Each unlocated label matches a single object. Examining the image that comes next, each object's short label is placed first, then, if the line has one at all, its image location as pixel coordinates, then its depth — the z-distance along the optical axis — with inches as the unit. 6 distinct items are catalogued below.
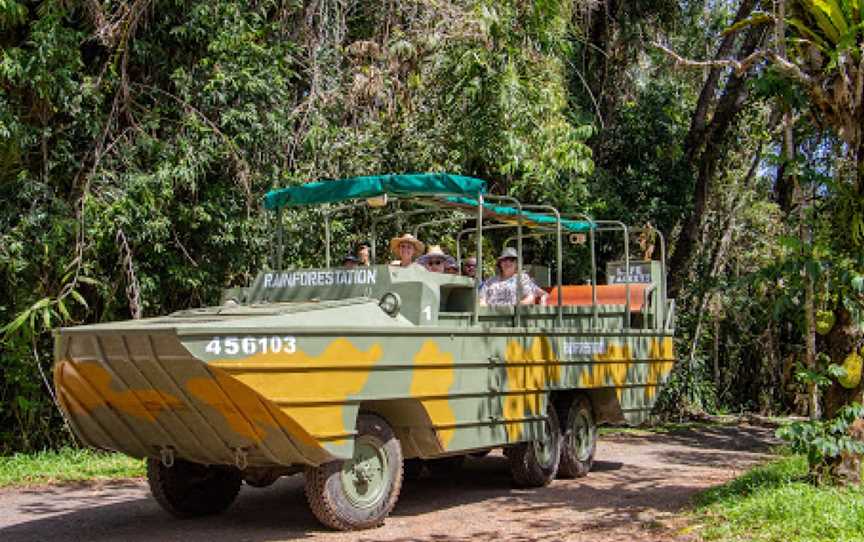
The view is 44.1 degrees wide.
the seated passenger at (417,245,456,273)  357.4
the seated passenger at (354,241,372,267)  383.6
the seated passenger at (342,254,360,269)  389.7
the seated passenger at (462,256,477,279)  393.7
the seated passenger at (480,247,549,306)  361.1
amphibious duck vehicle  245.9
